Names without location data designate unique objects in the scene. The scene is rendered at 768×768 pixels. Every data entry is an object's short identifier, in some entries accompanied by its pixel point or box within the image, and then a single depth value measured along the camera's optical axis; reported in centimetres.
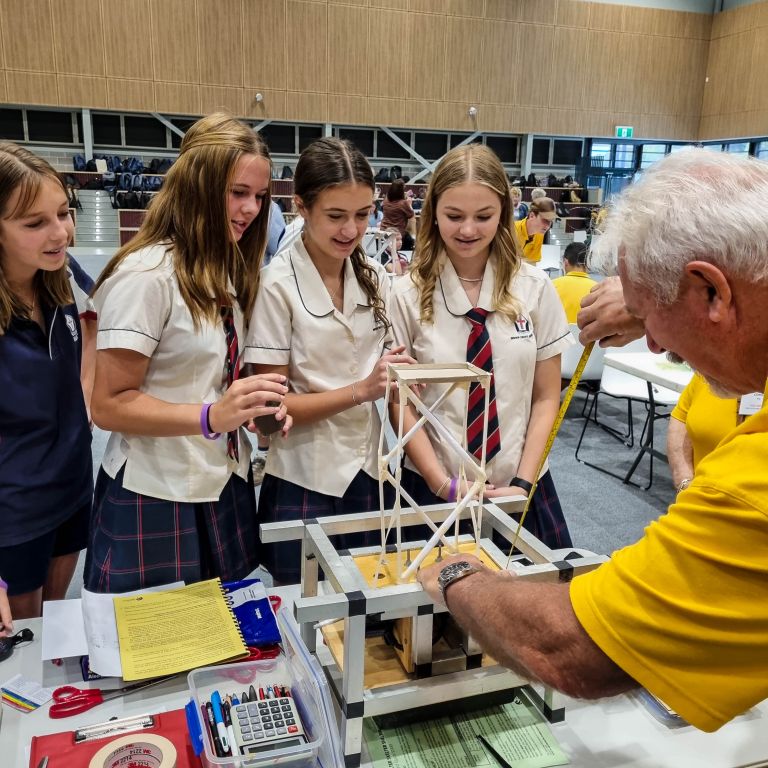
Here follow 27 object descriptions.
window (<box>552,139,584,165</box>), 1598
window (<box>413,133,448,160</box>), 1510
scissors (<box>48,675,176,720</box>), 119
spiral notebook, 126
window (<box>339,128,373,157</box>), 1463
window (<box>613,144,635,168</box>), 1642
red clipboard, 106
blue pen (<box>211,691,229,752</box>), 102
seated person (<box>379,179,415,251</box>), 861
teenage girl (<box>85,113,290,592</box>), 150
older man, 75
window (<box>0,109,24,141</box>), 1305
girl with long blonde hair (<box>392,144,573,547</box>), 184
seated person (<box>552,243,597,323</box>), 465
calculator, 102
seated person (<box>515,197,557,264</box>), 785
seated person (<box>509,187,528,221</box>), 1245
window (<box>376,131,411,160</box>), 1492
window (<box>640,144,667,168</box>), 1661
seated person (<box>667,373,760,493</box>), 216
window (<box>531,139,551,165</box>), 1588
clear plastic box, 100
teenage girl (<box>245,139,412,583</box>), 169
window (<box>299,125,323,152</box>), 1444
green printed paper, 109
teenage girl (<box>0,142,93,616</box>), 162
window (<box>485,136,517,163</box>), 1558
